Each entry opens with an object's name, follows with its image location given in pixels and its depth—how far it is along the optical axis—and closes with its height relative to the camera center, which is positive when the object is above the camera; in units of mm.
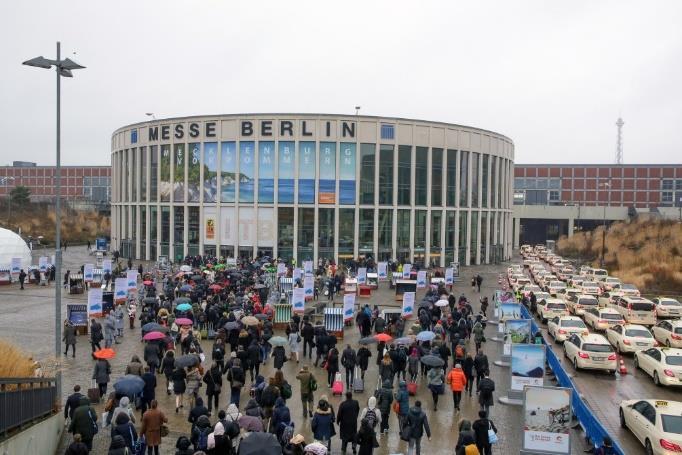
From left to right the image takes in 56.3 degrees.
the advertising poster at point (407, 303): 28500 -4159
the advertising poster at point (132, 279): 34747 -3925
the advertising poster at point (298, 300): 28406 -4022
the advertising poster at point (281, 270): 41094 -3968
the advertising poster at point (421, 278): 40000 -4198
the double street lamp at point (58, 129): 15594 +1957
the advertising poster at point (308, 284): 33844 -3977
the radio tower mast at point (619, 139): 160625 +18721
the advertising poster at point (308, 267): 40325 -3649
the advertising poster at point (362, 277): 39281 -4098
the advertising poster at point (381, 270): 43425 -4097
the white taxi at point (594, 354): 20625 -4597
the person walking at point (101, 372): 16672 -4320
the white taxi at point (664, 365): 19109 -4661
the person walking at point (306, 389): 15633 -4426
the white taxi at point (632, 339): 23250 -4621
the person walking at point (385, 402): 14633 -4411
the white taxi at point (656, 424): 12867 -4504
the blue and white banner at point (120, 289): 30703 -3956
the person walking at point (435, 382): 16547 -4429
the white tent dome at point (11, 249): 48375 -3294
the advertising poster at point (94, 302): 26422 -3963
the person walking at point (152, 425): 12539 -4279
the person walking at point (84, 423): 12375 -4213
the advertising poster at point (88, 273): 39594 -4120
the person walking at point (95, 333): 21688 -4320
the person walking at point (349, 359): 17781 -4180
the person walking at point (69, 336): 21594 -4418
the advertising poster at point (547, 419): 13008 -4246
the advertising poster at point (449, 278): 40406 -4224
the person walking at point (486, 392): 15328 -4364
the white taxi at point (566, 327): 24766 -4489
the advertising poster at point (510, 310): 26450 -4105
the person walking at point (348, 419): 13188 -4348
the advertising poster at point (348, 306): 27609 -4203
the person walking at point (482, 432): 12578 -4347
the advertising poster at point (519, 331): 21750 -4077
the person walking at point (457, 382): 16297 -4382
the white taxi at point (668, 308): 32250 -4800
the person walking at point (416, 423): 13000 -4343
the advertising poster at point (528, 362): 17125 -4048
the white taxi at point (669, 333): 24062 -4619
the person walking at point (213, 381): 15664 -4253
